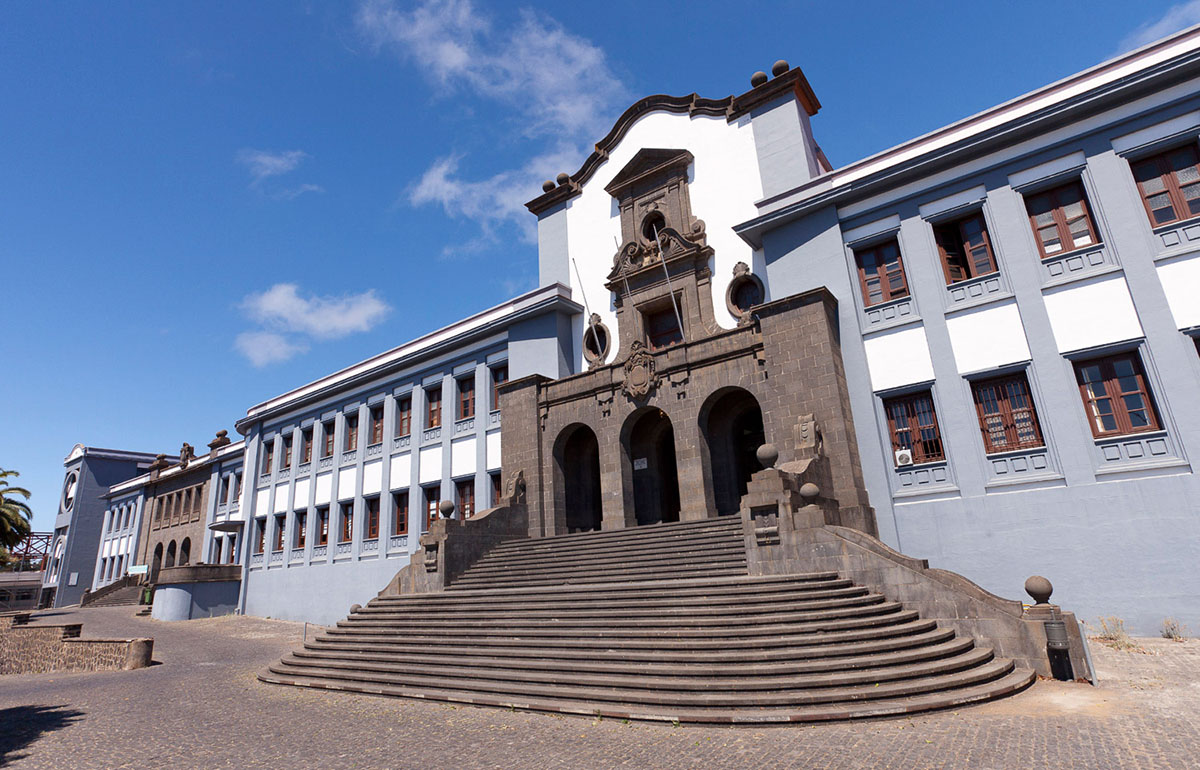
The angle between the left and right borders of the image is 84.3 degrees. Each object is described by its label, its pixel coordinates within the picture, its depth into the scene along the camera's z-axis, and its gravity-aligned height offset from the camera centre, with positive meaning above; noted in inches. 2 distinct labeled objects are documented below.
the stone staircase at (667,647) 355.6 -48.1
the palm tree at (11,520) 1600.6 +220.4
